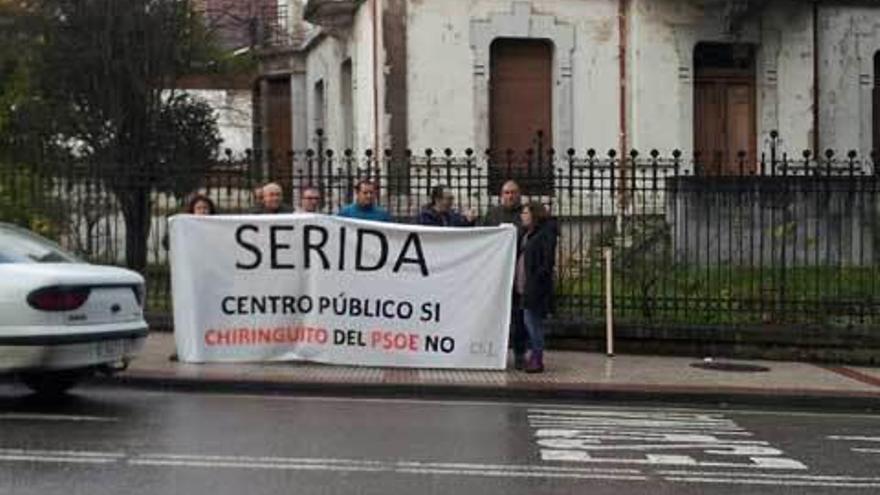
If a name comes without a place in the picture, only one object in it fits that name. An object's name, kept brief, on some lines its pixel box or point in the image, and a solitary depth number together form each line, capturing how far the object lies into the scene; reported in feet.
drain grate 44.75
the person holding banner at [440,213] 43.45
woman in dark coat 41.42
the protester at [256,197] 44.95
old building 73.72
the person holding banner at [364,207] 43.11
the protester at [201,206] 42.86
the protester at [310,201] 44.27
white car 31.14
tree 68.03
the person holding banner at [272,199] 43.06
